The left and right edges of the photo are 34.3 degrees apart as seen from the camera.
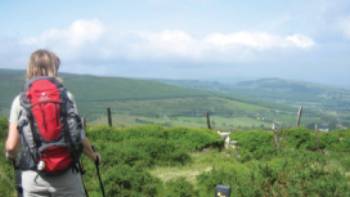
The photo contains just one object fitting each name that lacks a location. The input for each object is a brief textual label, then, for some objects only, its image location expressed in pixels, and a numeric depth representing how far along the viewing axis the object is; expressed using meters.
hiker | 4.32
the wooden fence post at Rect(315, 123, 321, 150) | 19.65
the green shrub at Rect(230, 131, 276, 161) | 18.95
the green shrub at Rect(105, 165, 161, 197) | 9.66
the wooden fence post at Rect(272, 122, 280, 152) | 19.21
